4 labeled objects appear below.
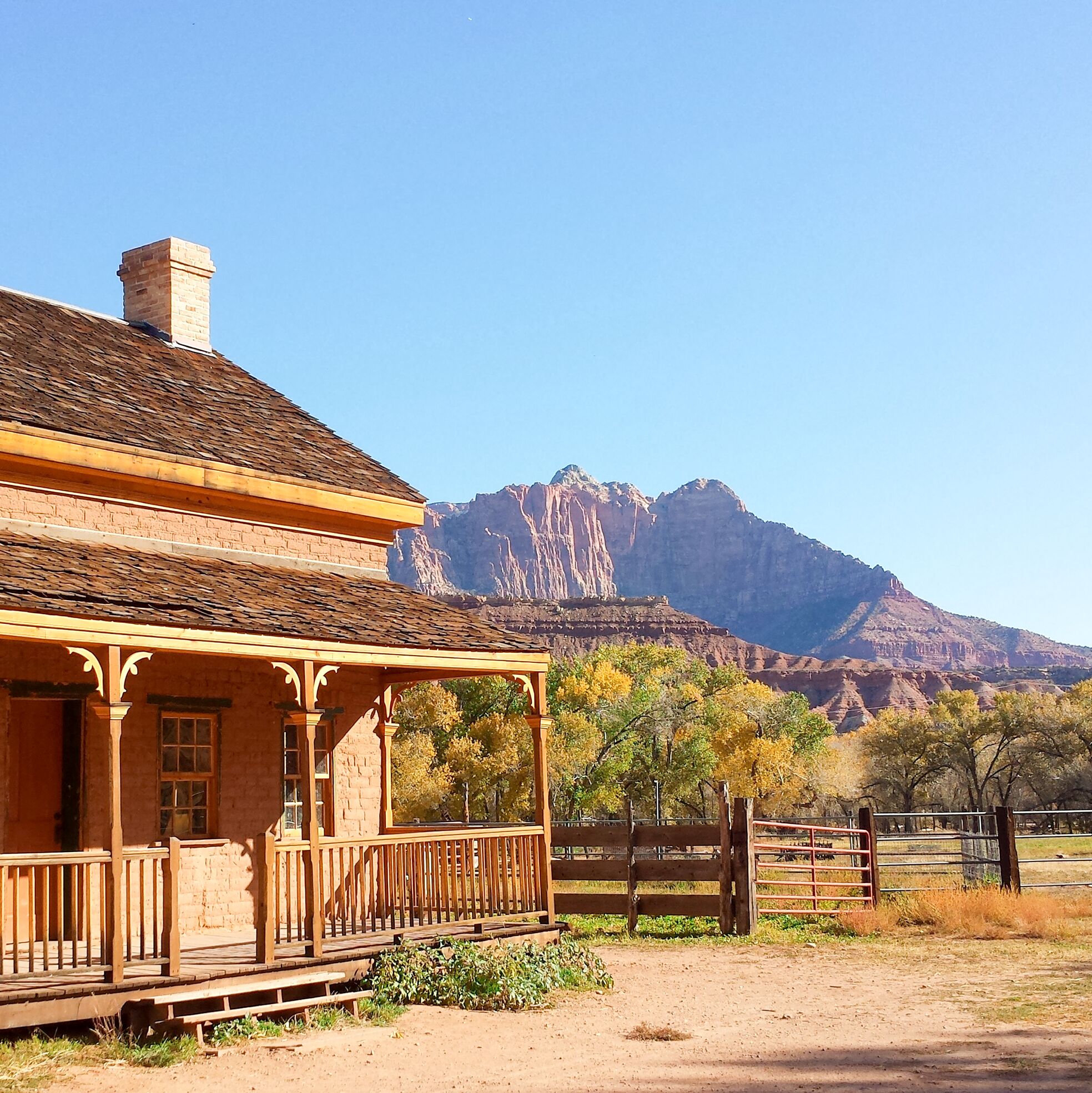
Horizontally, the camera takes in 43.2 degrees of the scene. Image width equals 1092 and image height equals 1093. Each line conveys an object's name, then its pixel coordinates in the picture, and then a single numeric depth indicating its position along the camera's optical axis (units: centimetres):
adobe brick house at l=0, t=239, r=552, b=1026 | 1155
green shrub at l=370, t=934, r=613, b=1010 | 1257
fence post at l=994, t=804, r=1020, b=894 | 1884
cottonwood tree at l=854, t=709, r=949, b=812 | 6462
